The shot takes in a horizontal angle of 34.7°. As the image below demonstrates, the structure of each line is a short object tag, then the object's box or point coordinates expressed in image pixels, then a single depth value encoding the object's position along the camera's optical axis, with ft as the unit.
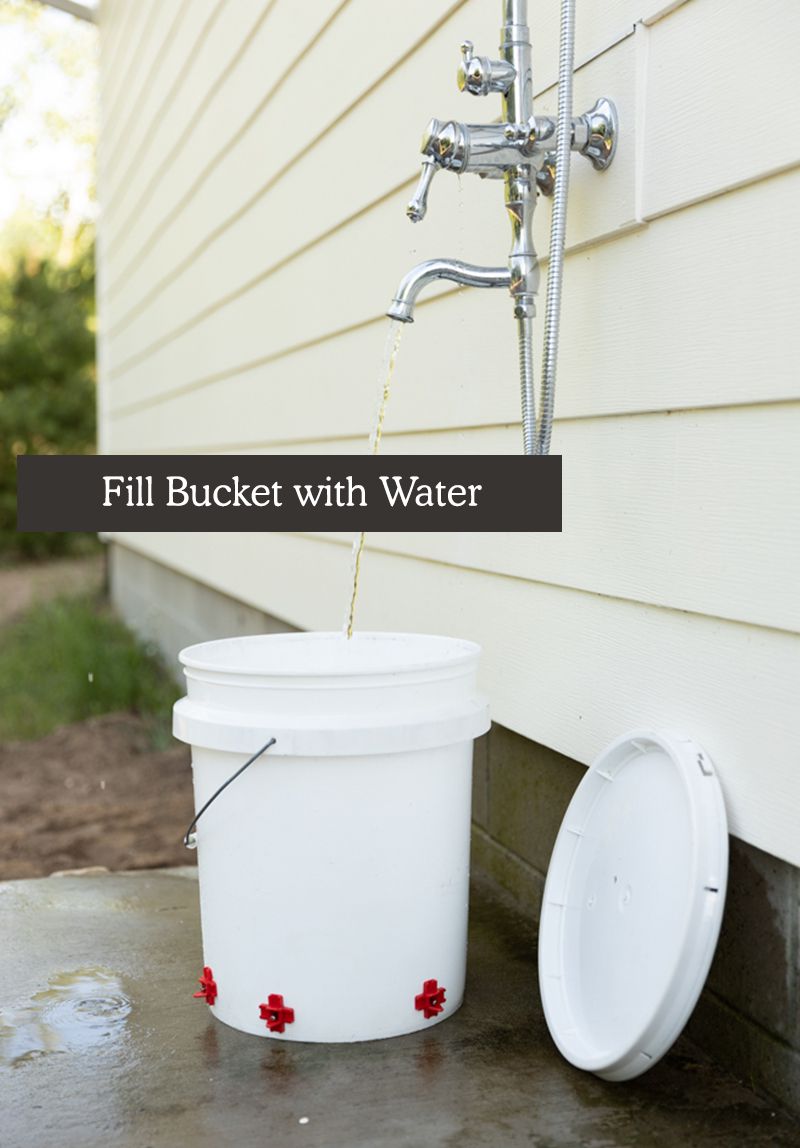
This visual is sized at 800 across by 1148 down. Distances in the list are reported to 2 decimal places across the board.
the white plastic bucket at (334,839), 5.92
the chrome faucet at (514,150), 6.40
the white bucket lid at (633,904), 5.16
